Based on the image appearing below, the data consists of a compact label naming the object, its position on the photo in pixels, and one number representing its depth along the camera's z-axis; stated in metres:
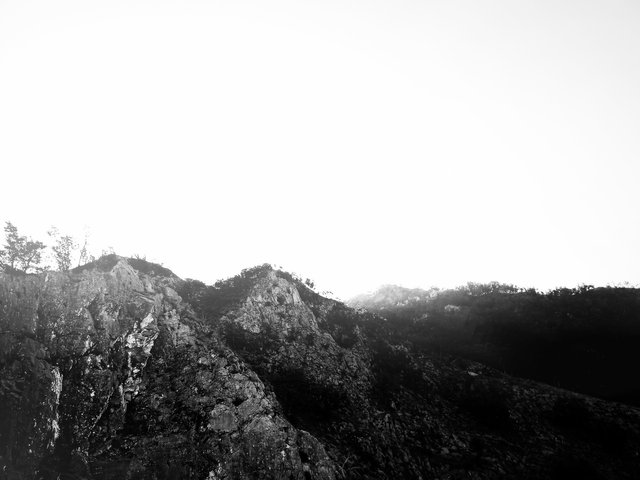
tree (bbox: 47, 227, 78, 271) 27.23
